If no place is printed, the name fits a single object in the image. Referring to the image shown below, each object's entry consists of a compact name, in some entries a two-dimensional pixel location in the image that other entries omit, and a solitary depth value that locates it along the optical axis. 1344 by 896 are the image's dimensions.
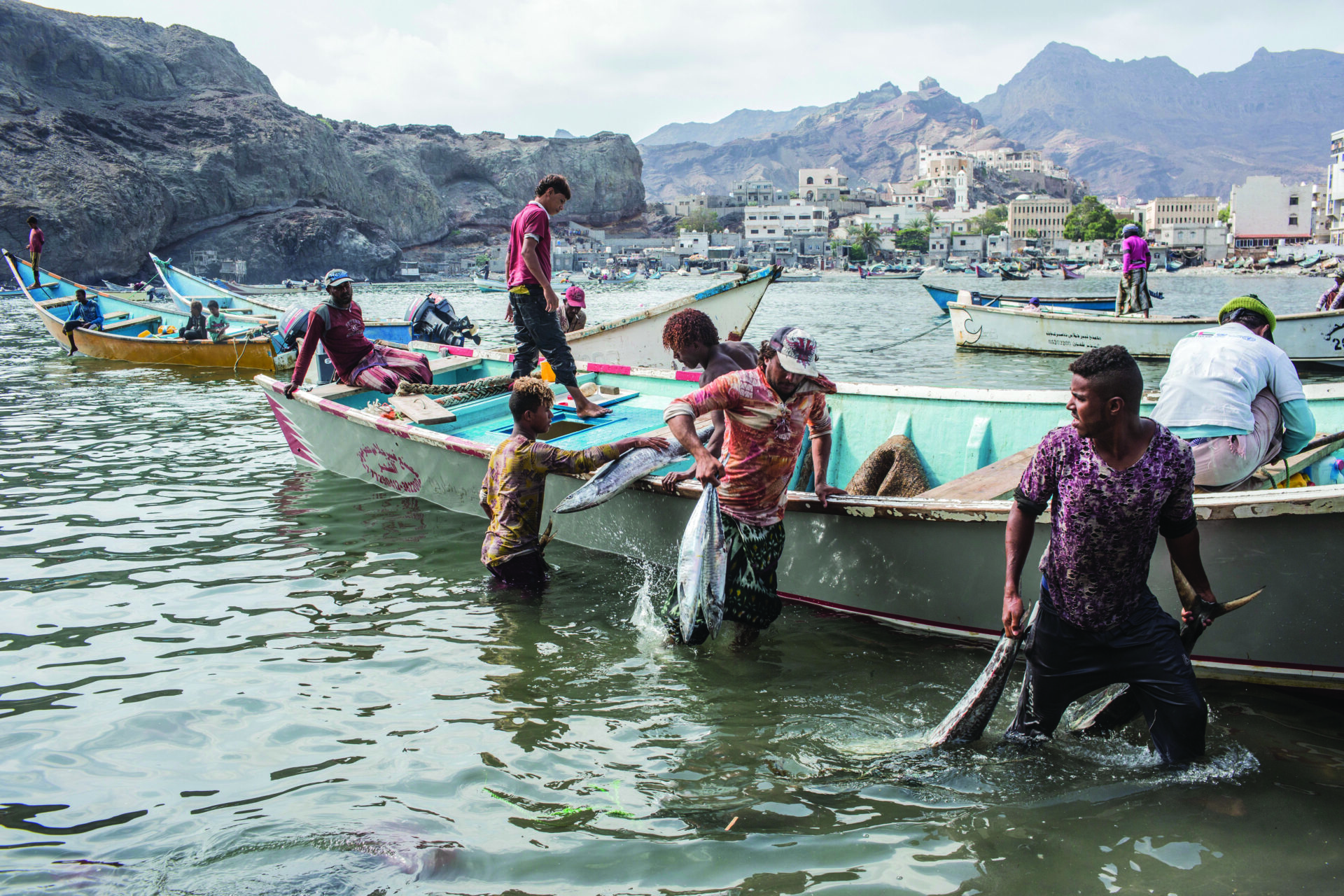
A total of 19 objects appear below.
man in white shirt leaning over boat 4.18
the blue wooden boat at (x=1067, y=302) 21.48
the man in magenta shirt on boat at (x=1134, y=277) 15.96
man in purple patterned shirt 2.92
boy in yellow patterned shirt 5.41
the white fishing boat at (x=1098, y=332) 14.99
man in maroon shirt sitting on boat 8.99
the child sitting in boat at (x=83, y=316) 20.39
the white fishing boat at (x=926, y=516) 3.87
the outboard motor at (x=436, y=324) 14.92
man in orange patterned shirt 4.32
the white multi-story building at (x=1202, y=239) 119.47
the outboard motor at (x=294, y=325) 10.16
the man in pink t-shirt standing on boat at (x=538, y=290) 7.48
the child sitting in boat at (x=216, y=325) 19.22
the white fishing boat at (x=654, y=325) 13.20
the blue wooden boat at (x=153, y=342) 19.20
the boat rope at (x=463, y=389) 8.92
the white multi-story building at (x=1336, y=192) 101.25
